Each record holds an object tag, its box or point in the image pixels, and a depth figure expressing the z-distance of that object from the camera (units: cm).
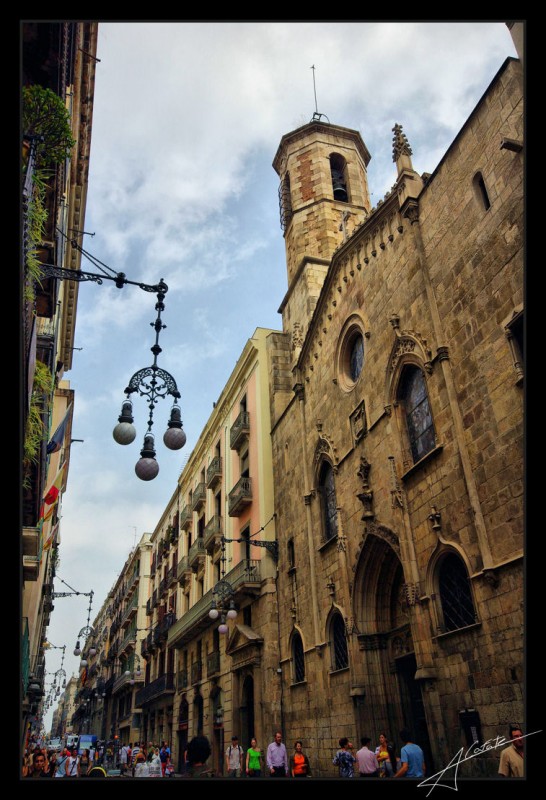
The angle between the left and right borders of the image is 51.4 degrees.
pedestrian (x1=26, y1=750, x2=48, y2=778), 1755
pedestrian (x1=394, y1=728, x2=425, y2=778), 853
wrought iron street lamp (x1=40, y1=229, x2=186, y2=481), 824
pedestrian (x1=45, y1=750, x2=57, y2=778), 1938
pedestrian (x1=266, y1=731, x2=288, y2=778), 1282
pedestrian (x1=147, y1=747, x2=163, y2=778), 1431
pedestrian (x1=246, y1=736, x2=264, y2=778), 1416
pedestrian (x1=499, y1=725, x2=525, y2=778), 605
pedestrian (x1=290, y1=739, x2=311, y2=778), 1168
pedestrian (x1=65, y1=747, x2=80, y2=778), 1679
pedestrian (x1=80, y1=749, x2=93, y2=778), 2564
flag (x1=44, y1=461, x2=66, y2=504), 1430
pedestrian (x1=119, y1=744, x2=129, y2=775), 2628
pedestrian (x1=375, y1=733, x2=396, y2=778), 1027
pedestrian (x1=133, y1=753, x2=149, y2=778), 1457
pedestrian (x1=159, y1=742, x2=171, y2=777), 2048
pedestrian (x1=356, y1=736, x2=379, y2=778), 977
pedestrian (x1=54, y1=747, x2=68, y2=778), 1711
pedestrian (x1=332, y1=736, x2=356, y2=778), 1113
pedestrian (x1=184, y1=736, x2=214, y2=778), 456
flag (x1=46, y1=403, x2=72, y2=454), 1233
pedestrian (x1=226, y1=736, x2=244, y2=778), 1514
